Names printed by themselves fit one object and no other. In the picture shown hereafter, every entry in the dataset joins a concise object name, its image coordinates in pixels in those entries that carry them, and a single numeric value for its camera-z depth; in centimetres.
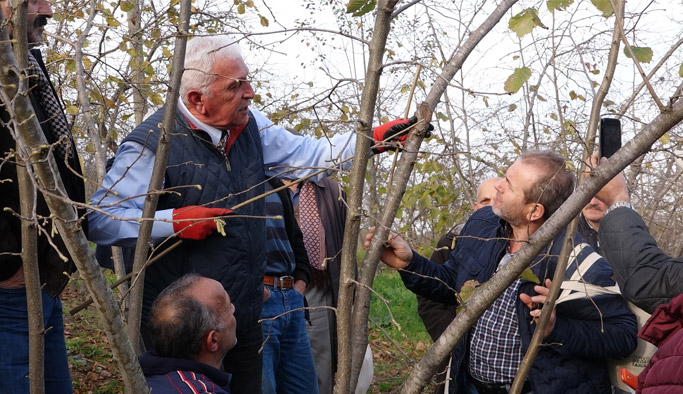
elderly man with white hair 256
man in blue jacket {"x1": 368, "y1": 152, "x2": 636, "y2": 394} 253
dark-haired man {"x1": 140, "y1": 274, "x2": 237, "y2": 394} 237
